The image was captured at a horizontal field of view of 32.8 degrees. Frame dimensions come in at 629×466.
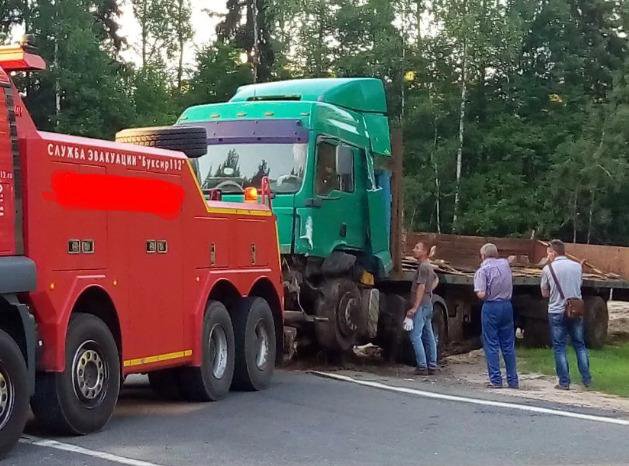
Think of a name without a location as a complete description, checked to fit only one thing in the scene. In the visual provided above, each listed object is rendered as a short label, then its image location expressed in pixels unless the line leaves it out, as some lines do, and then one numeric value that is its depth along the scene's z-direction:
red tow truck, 7.78
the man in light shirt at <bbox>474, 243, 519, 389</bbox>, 13.05
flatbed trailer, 17.17
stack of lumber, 16.80
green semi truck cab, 13.14
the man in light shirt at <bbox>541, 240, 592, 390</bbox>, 13.07
